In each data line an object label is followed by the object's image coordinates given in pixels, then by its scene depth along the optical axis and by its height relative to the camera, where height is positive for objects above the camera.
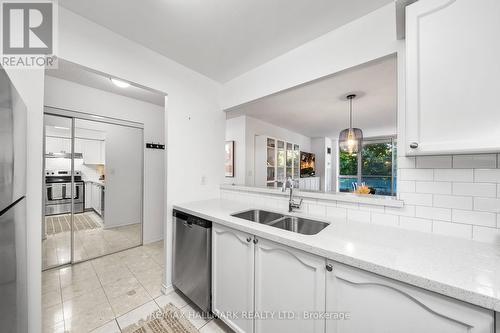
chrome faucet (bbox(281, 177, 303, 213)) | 1.67 -0.32
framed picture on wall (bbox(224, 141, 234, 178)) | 4.02 +0.15
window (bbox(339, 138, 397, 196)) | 5.64 +0.07
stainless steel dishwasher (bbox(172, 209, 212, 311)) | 1.52 -0.81
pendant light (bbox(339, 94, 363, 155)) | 3.02 +0.45
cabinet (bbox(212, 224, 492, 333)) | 0.69 -0.64
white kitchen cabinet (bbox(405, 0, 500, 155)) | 0.78 +0.42
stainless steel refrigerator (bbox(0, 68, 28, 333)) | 0.61 -0.18
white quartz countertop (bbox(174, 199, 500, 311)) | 0.64 -0.40
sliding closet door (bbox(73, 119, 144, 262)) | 2.55 -0.32
